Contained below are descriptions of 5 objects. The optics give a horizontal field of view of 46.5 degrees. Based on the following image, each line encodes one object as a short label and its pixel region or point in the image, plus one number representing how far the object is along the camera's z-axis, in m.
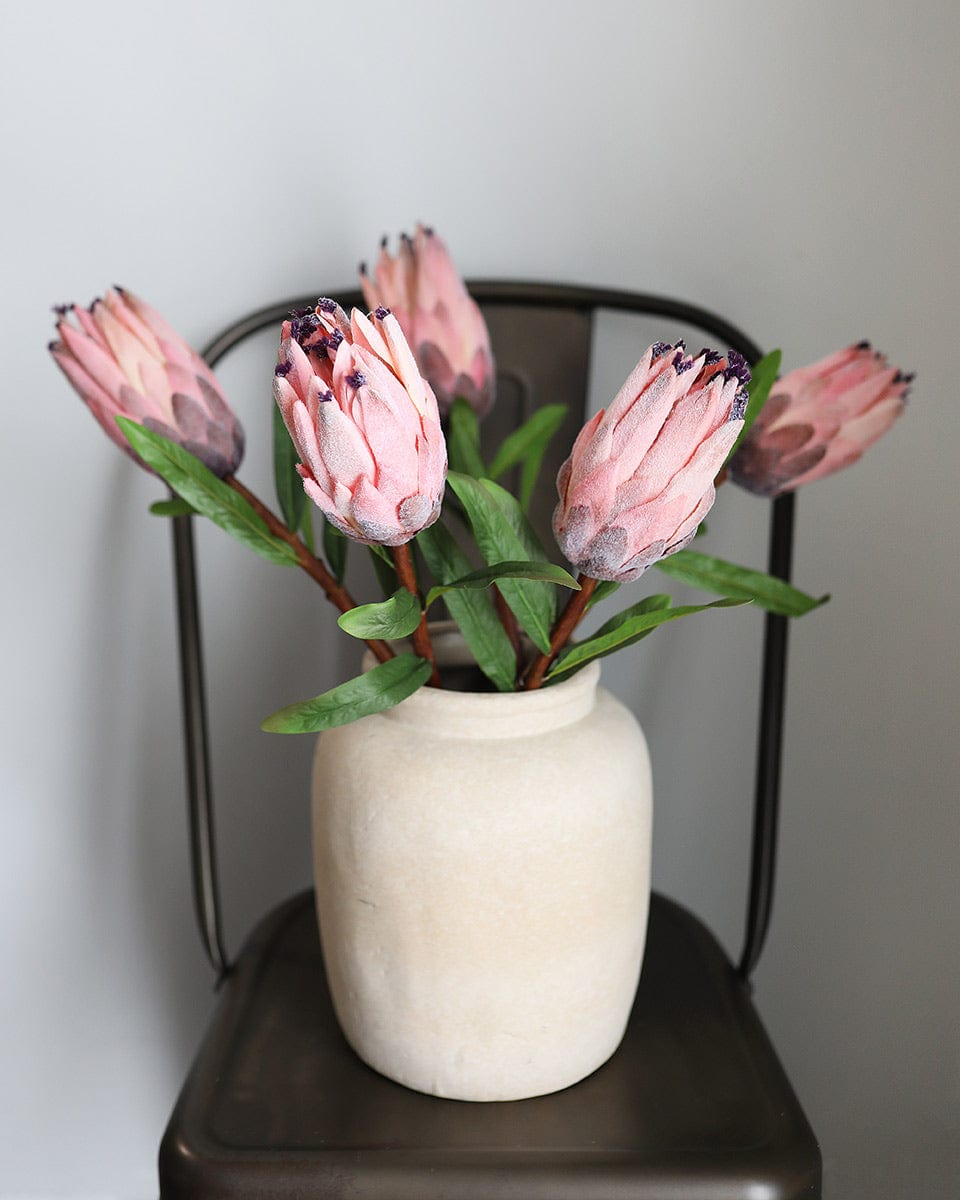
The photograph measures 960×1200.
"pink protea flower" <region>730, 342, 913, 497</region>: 0.65
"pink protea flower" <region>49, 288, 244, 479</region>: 0.59
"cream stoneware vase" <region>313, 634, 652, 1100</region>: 0.58
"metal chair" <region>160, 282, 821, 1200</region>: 0.59
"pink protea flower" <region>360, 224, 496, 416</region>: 0.69
